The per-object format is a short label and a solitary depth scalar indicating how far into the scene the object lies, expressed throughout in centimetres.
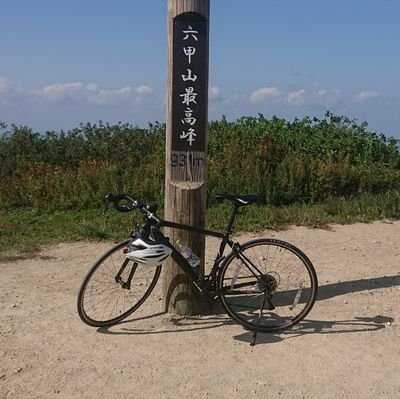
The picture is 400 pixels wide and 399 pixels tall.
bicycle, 457
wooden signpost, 466
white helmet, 444
